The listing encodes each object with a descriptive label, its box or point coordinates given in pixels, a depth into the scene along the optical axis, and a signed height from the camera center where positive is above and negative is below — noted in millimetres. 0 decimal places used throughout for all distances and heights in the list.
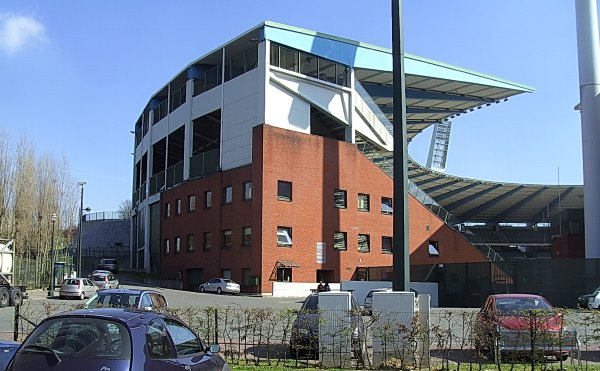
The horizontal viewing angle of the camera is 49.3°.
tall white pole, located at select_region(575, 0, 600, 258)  48531 +11183
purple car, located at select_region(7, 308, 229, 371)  6441 -904
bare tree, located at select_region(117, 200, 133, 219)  119562 +8431
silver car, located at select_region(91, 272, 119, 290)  49994 -1934
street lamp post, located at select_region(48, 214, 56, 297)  48031 -839
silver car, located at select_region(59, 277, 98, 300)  43469 -2207
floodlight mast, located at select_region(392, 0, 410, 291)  15200 +2093
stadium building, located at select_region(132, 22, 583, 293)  49531 +7558
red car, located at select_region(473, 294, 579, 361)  12219 -1481
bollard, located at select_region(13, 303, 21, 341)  15381 -1653
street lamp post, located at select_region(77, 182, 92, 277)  56594 +3616
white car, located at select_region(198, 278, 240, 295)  47969 -2230
